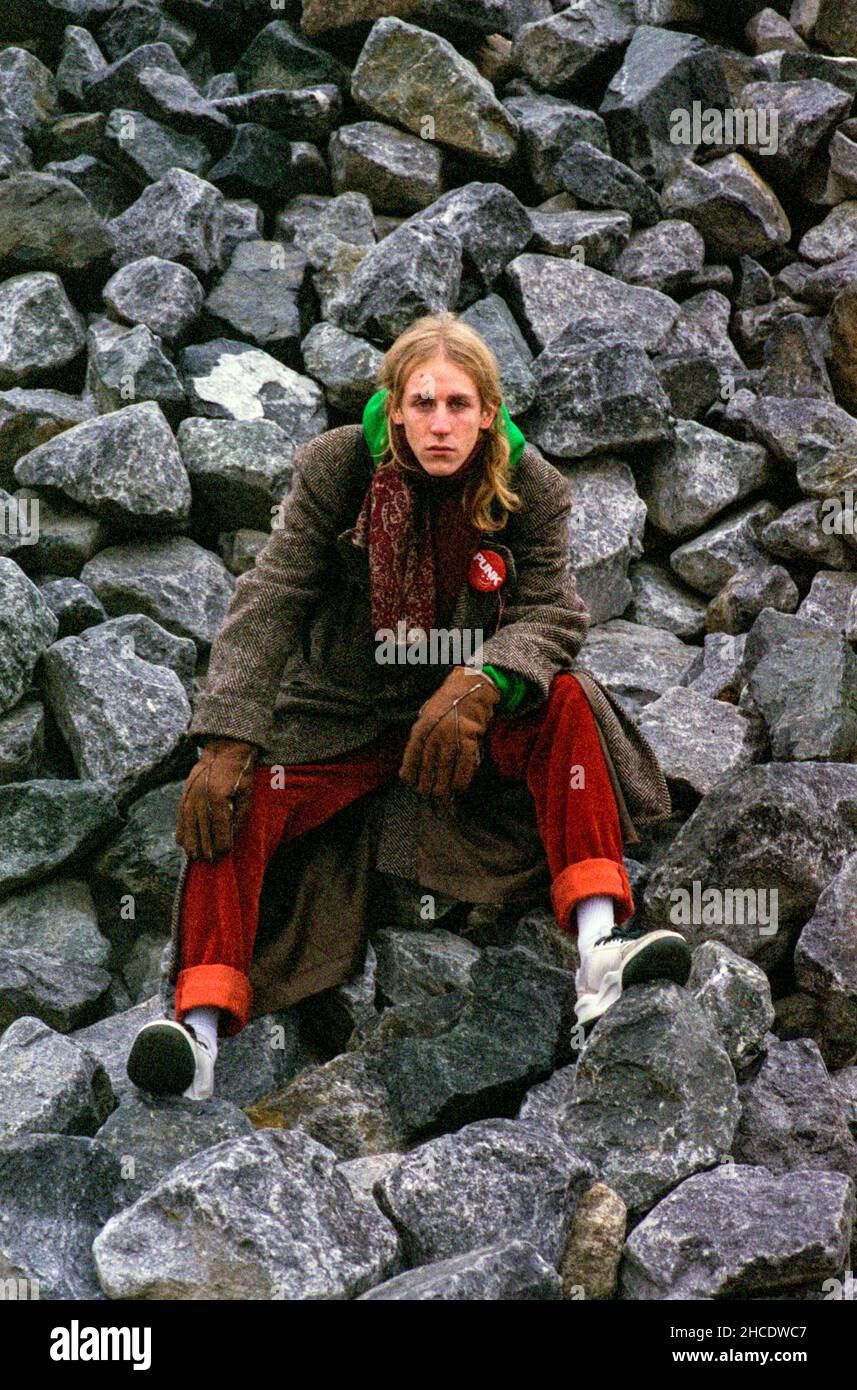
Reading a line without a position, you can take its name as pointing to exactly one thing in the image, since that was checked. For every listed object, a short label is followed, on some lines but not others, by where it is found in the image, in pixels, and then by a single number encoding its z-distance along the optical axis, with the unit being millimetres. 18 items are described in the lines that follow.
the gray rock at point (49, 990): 7562
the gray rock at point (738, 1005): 7031
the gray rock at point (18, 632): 8633
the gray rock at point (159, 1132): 6102
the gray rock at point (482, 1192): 5844
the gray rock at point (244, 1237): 5398
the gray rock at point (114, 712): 8641
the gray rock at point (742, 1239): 5621
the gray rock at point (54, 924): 8227
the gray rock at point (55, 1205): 5734
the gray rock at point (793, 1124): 6609
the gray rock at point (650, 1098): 6301
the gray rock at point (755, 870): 7785
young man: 6785
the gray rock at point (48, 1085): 6379
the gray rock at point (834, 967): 7410
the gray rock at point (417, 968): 7746
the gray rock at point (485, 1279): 5141
